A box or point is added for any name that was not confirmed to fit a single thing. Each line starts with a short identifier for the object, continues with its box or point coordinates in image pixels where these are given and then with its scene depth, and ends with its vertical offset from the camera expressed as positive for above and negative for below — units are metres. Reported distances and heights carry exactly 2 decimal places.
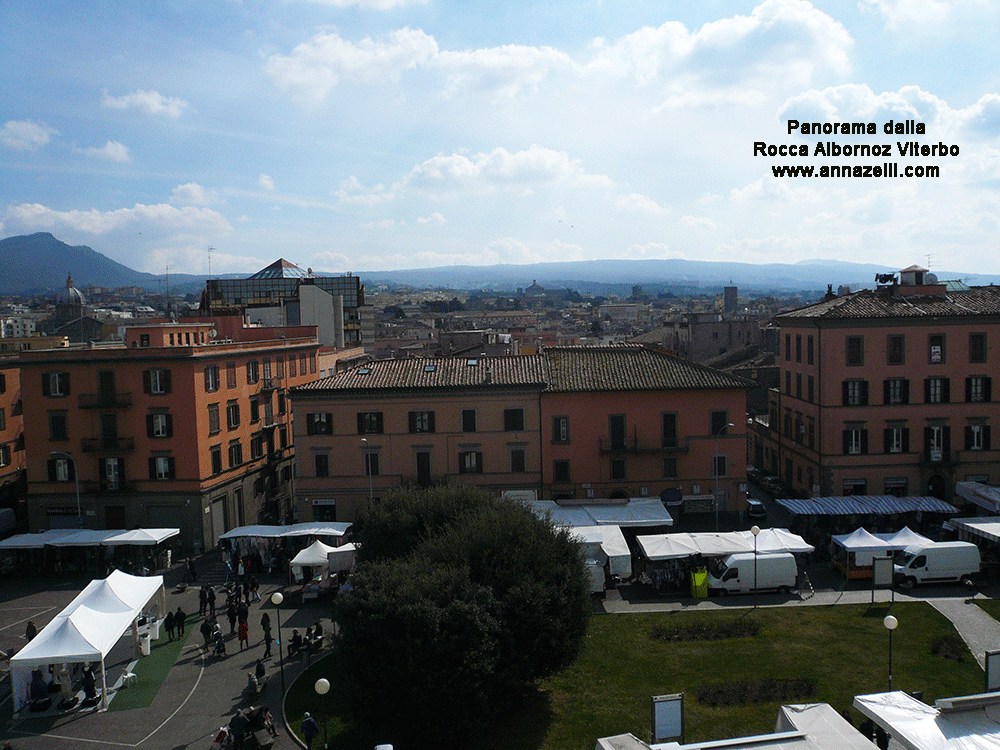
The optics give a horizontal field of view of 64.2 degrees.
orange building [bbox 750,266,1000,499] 44.00 -5.45
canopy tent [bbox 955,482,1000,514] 40.34 -10.20
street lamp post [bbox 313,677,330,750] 19.64 -9.16
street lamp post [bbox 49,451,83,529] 42.38 -9.97
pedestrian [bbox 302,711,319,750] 21.06 -10.95
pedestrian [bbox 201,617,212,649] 28.73 -11.29
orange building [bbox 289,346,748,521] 42.16 -6.75
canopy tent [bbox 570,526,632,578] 33.53 -10.20
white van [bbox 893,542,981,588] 32.97 -10.96
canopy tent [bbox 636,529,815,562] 33.72 -10.29
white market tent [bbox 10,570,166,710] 24.03 -9.89
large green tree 19.59 -8.01
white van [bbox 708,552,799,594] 32.88 -11.13
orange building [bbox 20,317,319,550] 41.88 -6.32
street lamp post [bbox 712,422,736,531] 42.22 -8.42
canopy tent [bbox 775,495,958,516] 39.91 -10.36
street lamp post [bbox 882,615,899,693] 21.45 -8.68
